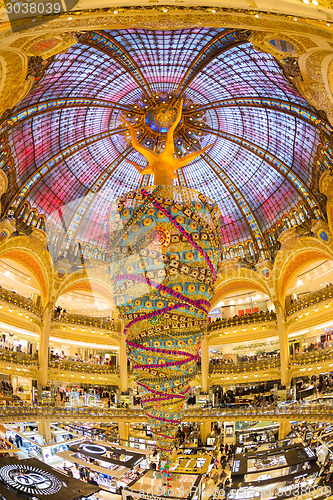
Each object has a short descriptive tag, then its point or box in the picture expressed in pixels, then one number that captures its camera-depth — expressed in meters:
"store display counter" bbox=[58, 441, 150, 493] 17.52
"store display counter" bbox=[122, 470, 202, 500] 14.36
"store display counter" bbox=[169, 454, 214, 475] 17.77
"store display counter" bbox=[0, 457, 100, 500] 13.64
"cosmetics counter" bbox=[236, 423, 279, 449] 27.67
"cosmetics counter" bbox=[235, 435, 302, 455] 21.45
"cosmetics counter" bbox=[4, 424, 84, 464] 18.59
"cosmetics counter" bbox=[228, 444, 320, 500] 15.88
